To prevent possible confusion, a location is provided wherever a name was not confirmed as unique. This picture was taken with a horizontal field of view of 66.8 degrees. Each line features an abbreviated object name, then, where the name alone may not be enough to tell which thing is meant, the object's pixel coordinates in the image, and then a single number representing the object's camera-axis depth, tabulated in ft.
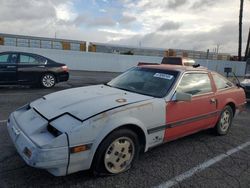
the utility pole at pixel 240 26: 68.89
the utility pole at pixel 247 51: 74.89
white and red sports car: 6.75
